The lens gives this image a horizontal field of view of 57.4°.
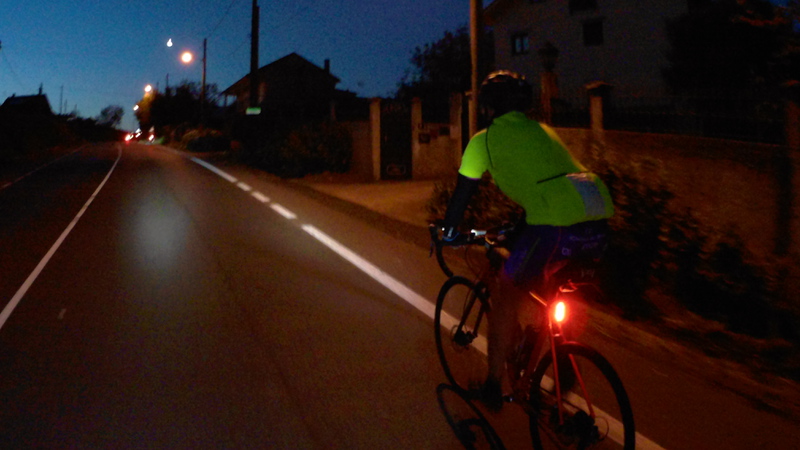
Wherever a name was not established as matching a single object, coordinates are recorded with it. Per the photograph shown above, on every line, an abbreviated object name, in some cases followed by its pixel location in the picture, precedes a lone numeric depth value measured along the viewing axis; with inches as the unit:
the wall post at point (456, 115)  737.6
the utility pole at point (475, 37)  477.4
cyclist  137.0
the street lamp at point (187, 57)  1755.7
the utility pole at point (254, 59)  1328.7
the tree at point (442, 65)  1856.5
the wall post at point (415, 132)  767.1
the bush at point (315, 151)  876.6
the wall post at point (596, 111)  391.9
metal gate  775.1
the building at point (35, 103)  3106.5
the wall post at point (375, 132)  776.9
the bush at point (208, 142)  1857.8
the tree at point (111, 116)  6496.1
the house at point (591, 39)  1200.8
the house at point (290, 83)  2185.0
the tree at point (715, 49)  933.8
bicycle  135.0
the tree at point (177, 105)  3211.1
